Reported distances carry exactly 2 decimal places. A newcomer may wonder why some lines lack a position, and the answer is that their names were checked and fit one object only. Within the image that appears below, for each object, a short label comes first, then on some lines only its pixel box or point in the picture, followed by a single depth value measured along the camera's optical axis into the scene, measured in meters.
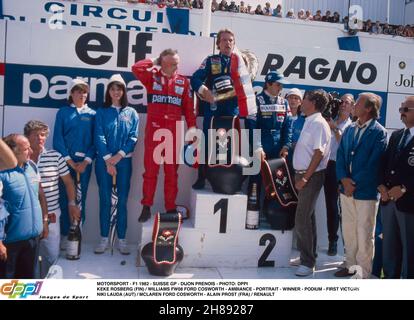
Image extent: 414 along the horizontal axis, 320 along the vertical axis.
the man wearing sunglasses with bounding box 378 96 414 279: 3.57
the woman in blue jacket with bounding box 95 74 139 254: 4.39
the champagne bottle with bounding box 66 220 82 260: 4.29
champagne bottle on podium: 4.42
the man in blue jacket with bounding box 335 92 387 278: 3.83
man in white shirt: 4.01
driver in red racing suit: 4.40
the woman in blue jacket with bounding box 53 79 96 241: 4.40
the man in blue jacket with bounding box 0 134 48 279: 3.02
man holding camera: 4.81
